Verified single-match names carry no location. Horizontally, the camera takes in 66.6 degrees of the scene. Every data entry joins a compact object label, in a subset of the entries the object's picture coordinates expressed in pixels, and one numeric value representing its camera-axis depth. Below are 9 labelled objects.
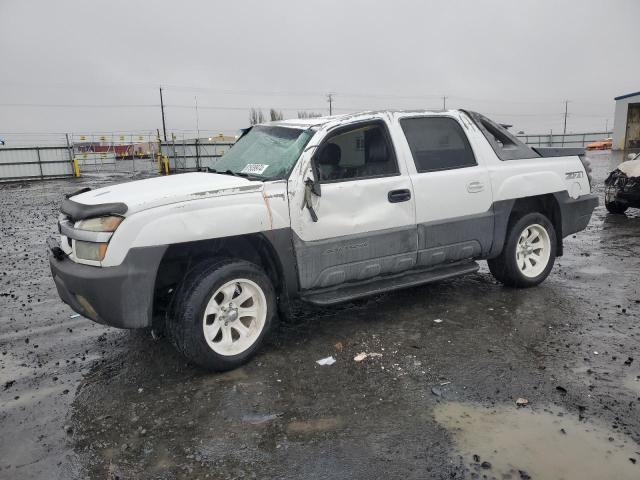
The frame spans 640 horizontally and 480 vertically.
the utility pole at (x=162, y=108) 63.28
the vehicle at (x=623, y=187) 9.62
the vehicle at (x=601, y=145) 42.91
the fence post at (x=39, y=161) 24.19
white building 33.94
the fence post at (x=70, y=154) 25.00
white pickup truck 3.35
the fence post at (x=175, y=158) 26.59
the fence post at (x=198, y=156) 26.82
